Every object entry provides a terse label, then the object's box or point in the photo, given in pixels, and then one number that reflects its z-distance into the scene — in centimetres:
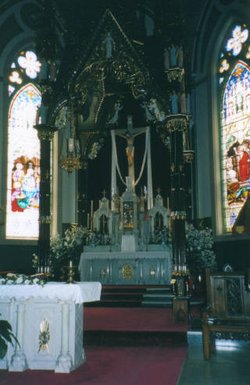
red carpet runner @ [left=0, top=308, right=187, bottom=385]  523
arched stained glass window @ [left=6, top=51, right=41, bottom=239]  1478
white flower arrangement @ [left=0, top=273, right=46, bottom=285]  603
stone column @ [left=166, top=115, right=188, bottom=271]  941
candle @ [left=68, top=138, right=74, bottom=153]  1093
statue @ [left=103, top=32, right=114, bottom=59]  1106
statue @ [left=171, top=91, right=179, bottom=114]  995
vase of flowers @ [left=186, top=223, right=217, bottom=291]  1154
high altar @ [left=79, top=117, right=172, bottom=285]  1194
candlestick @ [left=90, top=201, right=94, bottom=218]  1404
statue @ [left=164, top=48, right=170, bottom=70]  1024
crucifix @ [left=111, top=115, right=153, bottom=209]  1349
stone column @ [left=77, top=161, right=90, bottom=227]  1413
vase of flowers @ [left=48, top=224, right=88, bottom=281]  1260
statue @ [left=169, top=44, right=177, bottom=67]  1005
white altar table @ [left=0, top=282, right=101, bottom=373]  574
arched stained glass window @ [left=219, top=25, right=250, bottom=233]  1353
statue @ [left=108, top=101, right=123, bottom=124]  1427
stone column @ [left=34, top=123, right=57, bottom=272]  1056
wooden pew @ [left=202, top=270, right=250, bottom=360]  671
